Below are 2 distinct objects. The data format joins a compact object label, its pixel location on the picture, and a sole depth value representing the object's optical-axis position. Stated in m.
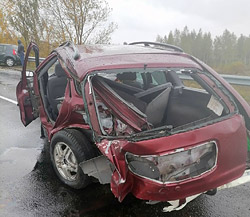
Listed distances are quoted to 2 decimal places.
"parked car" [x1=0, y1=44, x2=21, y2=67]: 15.39
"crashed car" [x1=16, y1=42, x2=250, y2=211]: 2.23
